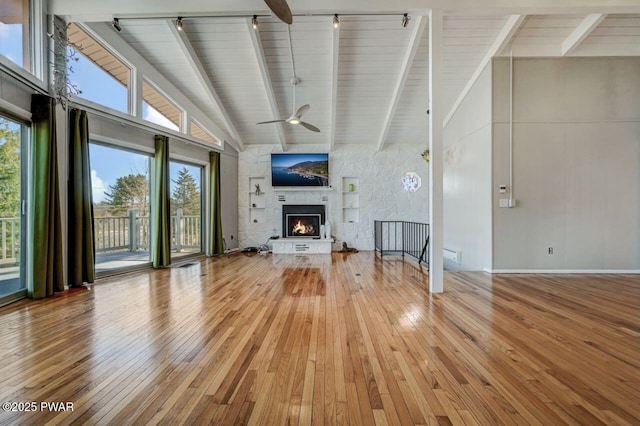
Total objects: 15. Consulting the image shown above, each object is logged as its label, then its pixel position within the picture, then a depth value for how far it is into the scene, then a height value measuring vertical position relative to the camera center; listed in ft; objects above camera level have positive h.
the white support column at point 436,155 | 12.10 +2.56
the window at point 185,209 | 19.71 +0.30
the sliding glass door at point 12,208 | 10.53 +0.21
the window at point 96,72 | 13.17 +7.27
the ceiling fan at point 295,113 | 16.51 +6.06
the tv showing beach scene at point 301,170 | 25.84 +3.93
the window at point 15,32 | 10.33 +7.10
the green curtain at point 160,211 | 17.43 +0.12
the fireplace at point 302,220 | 26.21 -0.72
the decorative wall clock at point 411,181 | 26.17 +2.87
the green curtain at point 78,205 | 12.85 +0.38
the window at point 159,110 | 16.96 +6.79
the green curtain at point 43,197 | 11.21 +0.66
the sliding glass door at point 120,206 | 14.83 +0.39
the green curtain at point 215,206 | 22.45 +0.50
